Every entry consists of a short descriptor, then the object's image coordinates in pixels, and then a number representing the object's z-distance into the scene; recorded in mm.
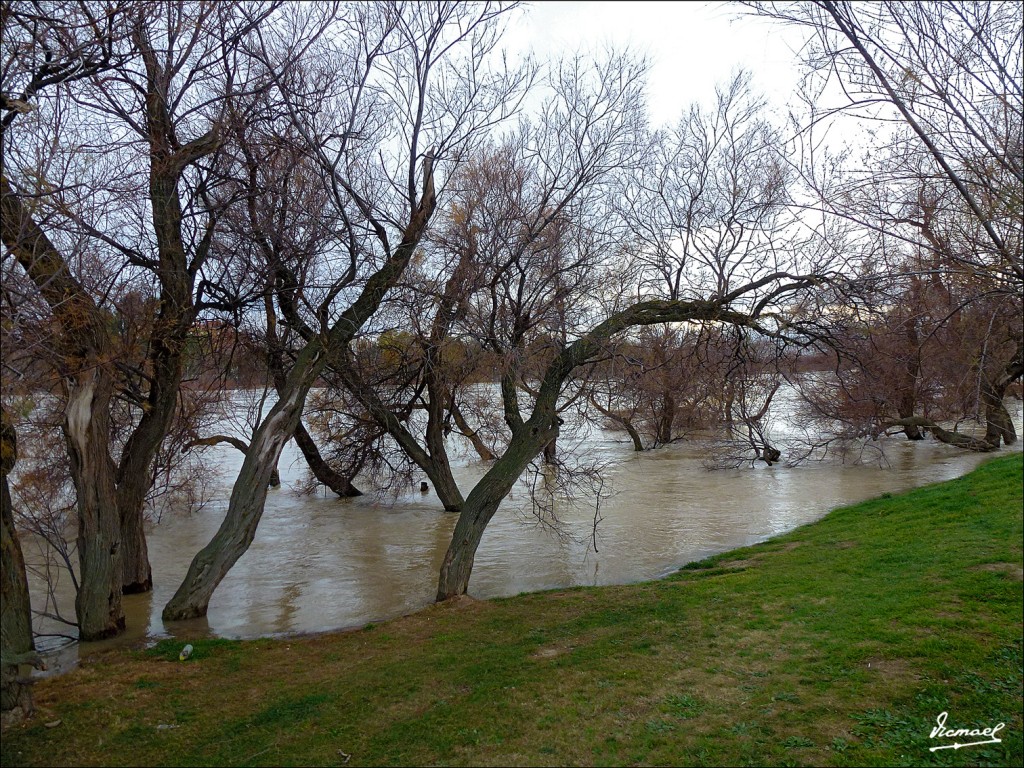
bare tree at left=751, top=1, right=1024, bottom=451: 4891
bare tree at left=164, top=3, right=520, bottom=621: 9836
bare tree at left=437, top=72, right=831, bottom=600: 9727
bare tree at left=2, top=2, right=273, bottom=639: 6773
